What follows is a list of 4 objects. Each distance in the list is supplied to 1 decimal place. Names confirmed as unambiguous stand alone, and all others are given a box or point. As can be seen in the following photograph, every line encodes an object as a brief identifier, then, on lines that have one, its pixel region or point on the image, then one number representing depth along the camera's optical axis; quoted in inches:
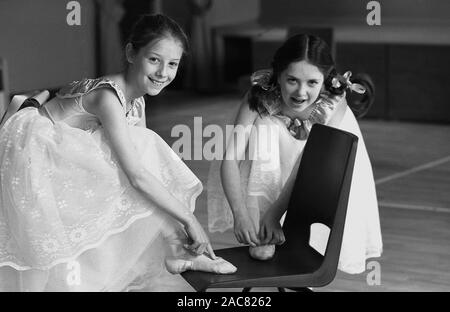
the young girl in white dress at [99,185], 168.2
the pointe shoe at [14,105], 175.9
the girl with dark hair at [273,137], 176.7
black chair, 174.4
